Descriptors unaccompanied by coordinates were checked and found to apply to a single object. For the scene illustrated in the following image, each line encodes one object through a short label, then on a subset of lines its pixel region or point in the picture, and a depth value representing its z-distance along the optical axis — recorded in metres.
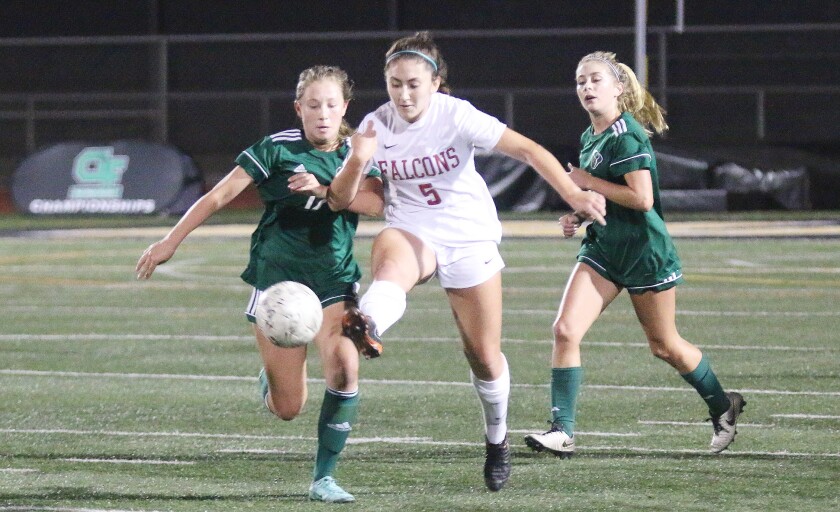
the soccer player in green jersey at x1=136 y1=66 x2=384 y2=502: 13.22
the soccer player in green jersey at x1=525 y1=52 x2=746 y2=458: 15.20
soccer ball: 12.72
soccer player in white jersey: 13.59
